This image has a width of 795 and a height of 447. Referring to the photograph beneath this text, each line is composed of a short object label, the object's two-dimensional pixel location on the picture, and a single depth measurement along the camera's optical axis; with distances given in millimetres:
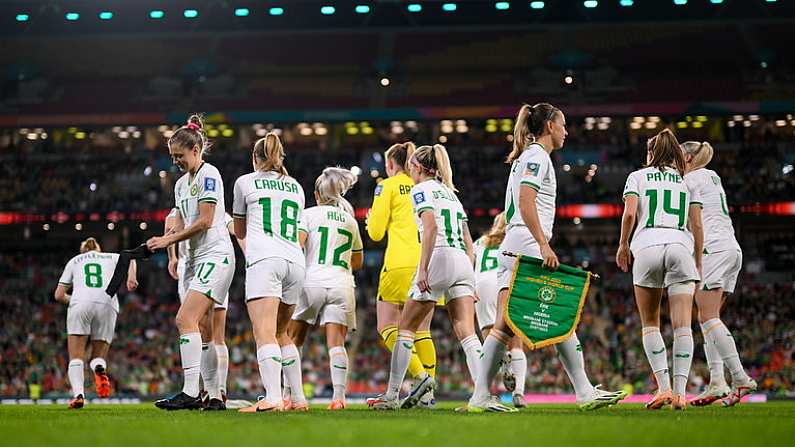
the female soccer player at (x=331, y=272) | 18531
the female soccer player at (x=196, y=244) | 15320
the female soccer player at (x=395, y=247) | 17984
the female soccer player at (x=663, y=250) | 15453
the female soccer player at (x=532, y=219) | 14156
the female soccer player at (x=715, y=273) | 17172
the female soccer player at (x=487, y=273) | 21672
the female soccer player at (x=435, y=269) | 15641
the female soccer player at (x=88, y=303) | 23750
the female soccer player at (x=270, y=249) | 14844
